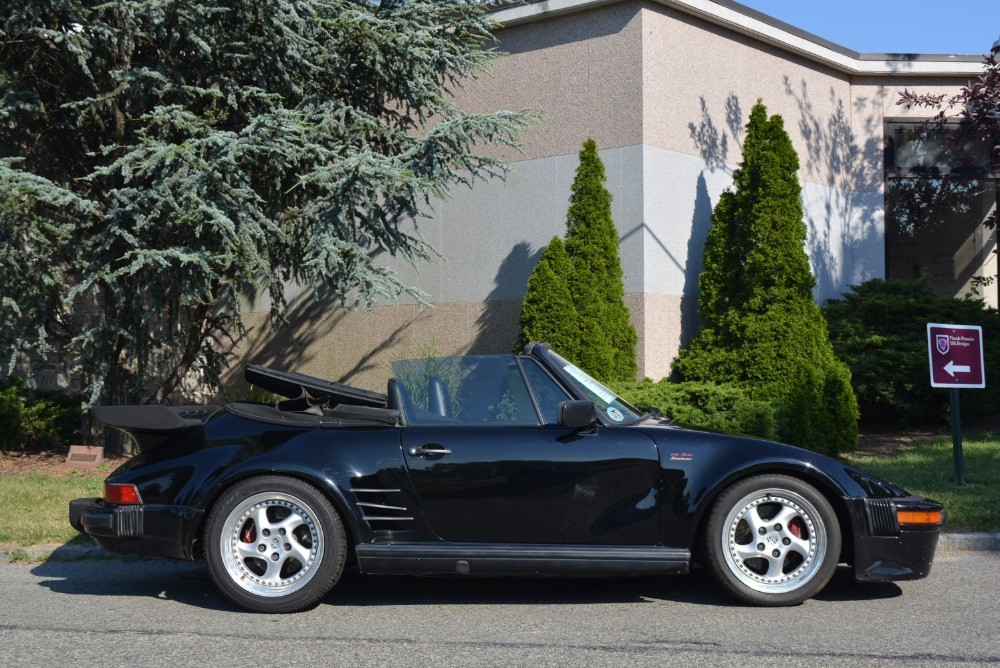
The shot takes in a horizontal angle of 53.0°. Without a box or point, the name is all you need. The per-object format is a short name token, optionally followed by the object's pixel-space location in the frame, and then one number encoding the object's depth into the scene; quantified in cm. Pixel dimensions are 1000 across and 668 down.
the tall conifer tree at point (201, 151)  987
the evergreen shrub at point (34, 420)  1315
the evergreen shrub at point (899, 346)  1293
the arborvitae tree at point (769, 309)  1137
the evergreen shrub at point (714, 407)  1080
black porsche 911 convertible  529
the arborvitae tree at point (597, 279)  1171
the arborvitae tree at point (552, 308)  1173
